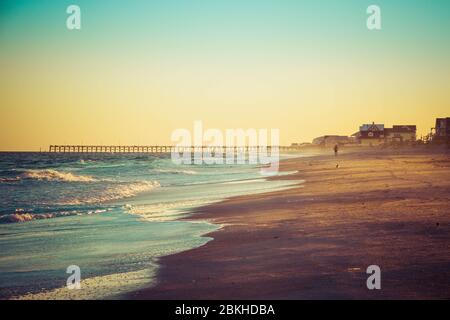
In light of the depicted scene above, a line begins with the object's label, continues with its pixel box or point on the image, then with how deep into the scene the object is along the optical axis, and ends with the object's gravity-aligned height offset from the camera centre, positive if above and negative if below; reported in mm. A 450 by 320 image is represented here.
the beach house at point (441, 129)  89750 +3332
